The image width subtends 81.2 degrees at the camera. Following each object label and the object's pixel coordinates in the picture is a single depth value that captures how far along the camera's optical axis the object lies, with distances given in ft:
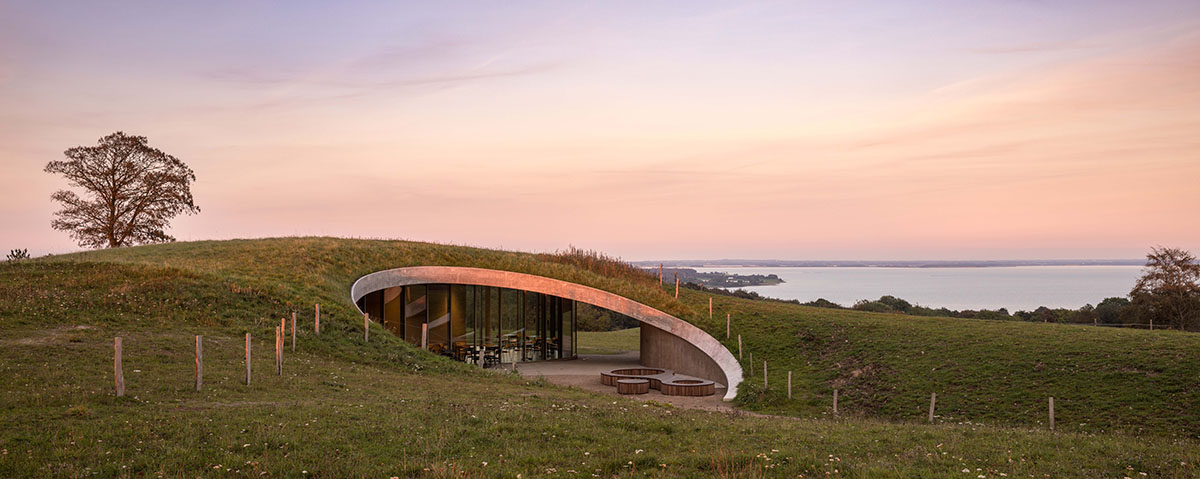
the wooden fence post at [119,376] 39.98
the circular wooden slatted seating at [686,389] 79.77
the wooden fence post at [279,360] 53.31
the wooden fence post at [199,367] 44.16
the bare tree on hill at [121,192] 132.77
